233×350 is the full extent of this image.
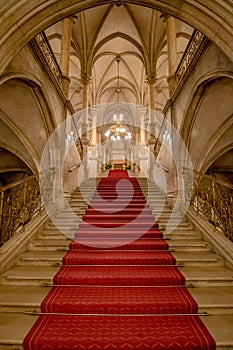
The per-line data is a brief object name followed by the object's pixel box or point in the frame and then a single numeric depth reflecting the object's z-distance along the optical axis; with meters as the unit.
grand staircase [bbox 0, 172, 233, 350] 2.18
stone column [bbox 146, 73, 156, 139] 10.70
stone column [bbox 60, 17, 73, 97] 6.99
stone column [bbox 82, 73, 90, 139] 10.90
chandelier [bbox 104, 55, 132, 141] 14.73
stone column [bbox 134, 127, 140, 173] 17.33
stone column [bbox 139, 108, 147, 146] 15.48
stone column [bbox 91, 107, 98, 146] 15.50
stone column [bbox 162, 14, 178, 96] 7.34
